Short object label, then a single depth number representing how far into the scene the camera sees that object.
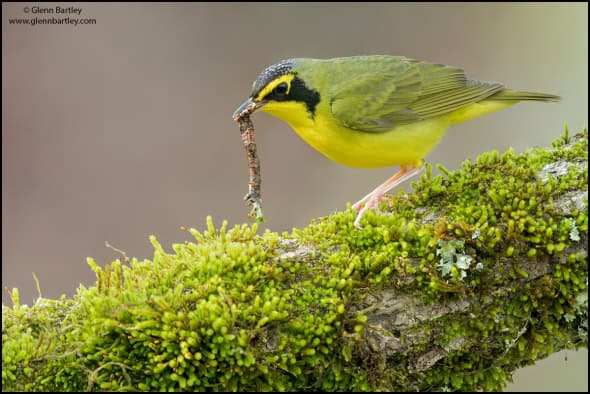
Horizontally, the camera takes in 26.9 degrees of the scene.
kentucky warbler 9.22
